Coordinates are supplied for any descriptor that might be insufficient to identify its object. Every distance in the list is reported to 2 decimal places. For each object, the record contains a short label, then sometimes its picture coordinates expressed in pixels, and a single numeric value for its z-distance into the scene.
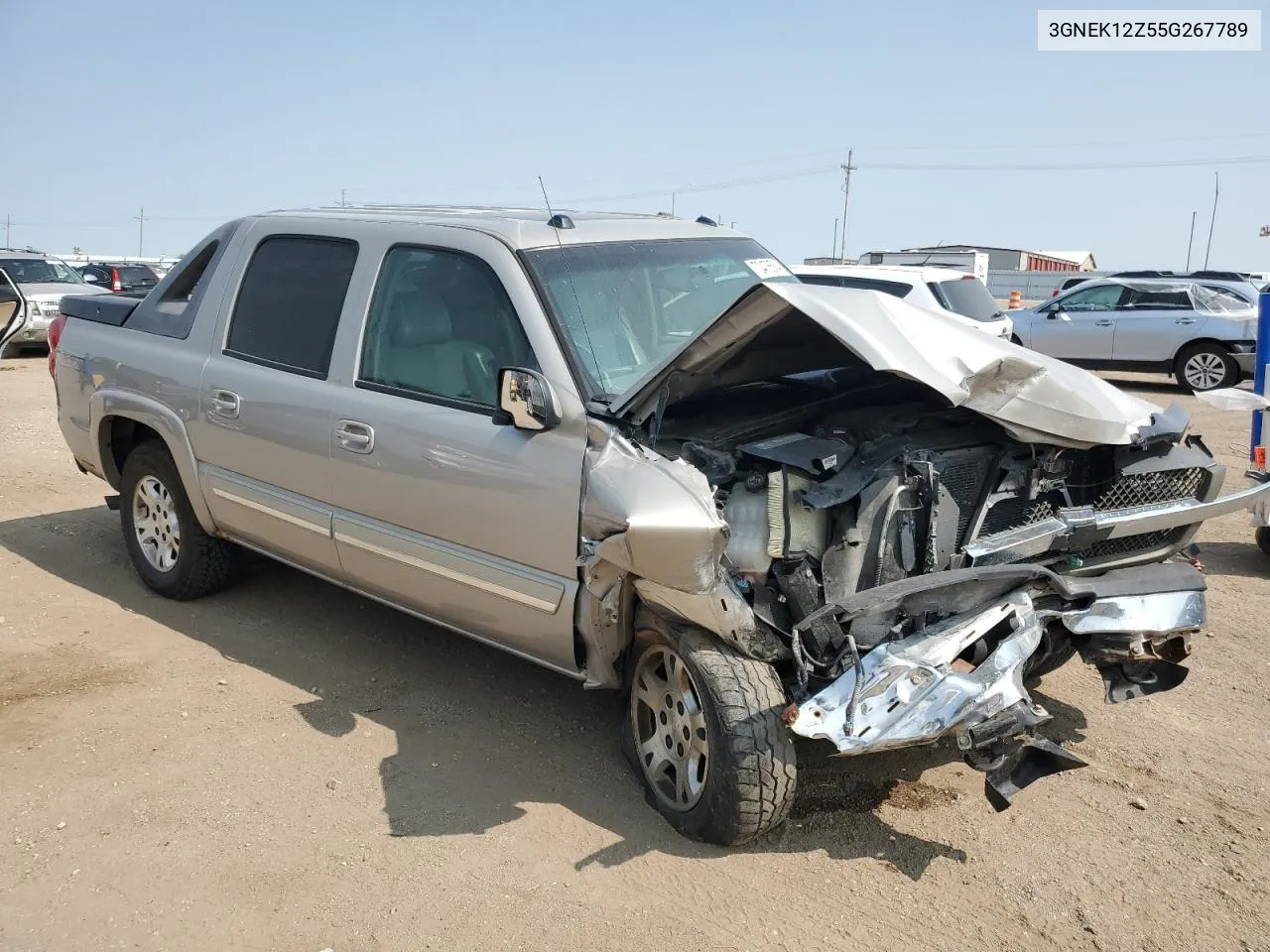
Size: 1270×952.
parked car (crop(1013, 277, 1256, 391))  15.09
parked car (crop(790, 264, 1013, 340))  11.64
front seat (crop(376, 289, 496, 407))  4.05
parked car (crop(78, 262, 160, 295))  26.30
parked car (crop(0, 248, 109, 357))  18.28
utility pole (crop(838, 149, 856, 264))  41.82
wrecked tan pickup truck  3.31
